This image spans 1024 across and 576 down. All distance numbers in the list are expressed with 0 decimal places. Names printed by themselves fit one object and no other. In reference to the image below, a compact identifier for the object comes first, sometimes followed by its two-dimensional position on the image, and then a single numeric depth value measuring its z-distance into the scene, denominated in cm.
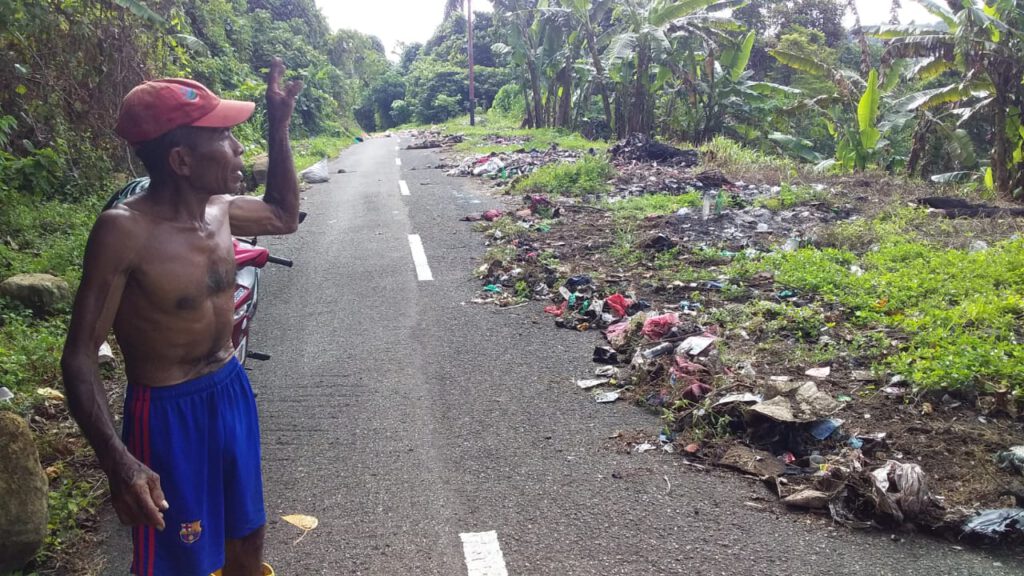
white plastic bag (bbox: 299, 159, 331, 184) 1659
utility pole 3788
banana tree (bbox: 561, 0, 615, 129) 1948
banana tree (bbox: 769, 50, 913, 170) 1439
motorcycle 394
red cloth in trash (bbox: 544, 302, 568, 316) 696
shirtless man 207
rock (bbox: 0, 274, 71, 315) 628
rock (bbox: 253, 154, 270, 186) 1406
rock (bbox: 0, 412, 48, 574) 311
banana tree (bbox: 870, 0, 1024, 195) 1187
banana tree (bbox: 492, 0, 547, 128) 2506
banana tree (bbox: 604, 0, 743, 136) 1747
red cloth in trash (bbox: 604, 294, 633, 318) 678
